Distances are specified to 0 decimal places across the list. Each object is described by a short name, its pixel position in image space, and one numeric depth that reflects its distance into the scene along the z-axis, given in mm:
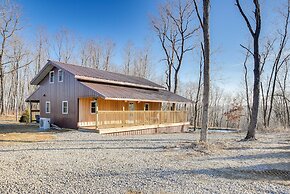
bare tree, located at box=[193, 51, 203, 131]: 29734
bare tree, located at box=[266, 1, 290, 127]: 24781
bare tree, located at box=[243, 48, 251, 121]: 32156
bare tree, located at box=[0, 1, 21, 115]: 27238
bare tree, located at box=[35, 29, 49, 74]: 38625
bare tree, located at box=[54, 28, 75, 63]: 38188
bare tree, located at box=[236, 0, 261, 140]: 12655
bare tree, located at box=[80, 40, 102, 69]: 40938
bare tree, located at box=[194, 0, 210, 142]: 10547
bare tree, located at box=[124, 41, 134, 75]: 40500
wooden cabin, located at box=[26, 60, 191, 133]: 16156
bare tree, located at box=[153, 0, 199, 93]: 28141
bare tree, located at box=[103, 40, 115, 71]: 40438
